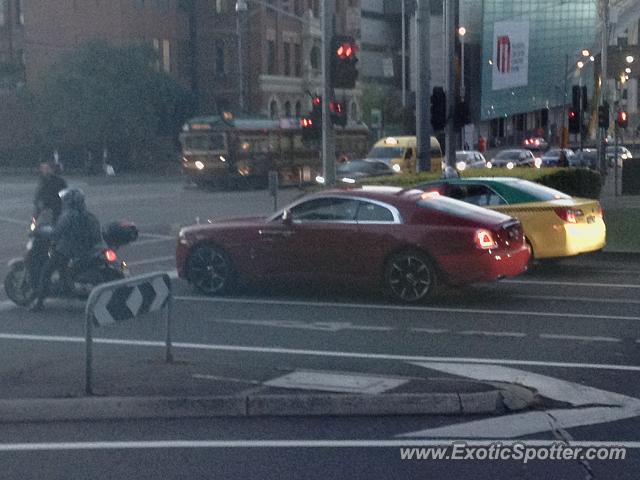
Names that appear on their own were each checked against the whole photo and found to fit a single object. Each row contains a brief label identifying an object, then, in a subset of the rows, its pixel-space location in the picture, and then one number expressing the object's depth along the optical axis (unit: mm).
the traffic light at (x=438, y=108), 27594
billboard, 94812
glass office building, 94812
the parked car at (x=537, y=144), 74500
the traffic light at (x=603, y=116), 40906
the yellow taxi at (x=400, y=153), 45031
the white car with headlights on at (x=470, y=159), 49419
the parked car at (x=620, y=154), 65869
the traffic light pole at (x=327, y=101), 27250
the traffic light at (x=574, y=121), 40094
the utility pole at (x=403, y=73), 79525
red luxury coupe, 14766
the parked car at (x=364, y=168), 41153
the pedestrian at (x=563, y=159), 40538
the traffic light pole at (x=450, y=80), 29219
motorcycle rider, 14164
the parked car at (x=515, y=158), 55044
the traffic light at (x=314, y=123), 29647
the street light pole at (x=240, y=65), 66225
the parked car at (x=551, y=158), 53906
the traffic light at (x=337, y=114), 27825
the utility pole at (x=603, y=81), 45094
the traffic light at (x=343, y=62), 25516
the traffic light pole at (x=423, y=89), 26531
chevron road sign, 9547
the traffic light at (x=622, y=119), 43219
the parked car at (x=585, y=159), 51388
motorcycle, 14344
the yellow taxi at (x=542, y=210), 17984
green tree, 65312
